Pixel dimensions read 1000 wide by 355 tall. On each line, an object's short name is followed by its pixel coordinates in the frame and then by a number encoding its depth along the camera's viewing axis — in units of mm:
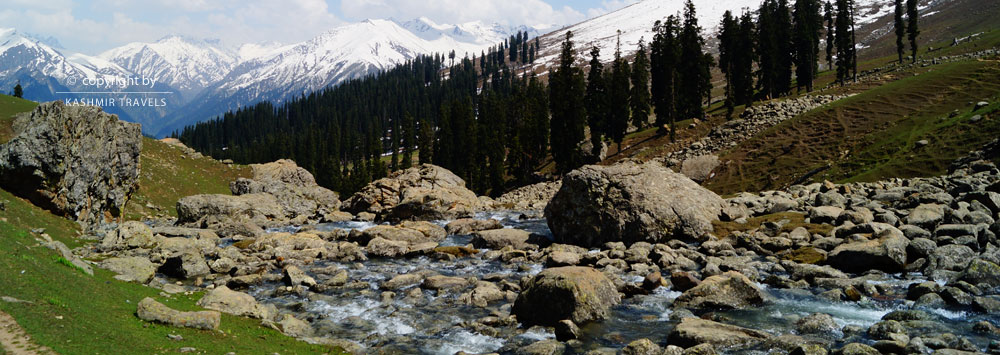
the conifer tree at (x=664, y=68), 72438
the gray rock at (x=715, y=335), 13094
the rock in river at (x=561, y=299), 15945
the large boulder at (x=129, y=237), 26172
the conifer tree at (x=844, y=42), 82744
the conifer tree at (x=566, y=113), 73188
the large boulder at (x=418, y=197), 50281
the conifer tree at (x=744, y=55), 77500
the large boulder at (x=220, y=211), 45094
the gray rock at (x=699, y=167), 56219
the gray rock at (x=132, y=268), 18547
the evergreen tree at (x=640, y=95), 86812
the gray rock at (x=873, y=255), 18953
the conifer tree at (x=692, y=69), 75000
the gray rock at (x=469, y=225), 39812
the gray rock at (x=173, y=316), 12617
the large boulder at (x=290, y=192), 59188
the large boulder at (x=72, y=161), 27266
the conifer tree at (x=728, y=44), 76625
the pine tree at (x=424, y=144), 113312
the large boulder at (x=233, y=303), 15984
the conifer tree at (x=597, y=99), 81688
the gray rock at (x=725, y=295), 16797
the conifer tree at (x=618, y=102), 76812
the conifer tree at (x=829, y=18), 88131
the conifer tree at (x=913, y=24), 87250
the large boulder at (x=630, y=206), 28031
